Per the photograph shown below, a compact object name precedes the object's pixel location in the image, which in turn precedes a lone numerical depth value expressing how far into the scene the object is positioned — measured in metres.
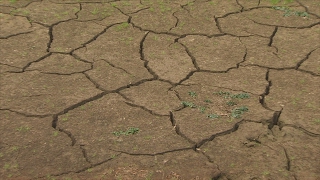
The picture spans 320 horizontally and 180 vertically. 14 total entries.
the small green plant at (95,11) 5.52
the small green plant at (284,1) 5.80
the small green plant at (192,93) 4.19
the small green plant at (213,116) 3.91
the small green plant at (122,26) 5.22
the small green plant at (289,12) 5.51
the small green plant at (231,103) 4.08
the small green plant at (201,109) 4.00
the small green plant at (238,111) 3.94
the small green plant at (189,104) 4.05
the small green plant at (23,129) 3.77
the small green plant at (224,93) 4.20
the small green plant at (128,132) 3.74
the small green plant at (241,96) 4.17
